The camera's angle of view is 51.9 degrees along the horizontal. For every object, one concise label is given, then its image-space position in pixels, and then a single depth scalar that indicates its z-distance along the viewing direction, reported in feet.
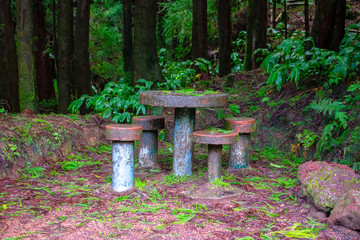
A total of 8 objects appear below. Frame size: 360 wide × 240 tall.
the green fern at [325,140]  18.72
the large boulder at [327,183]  12.78
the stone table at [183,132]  16.46
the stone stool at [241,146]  17.81
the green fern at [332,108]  18.44
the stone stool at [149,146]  18.11
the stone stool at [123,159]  14.92
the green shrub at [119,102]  25.63
